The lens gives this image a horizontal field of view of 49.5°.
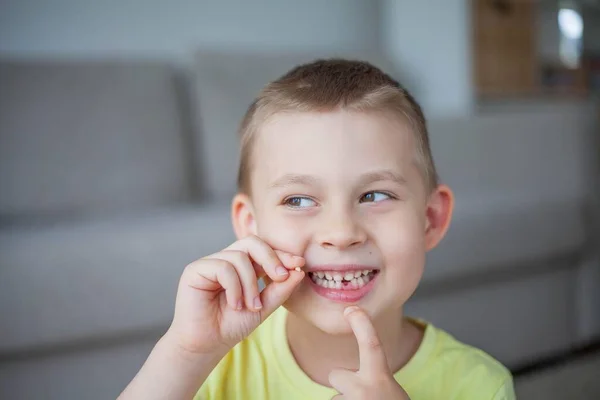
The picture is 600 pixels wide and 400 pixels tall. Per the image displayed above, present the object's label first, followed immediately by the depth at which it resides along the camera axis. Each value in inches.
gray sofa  48.2
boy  26.7
